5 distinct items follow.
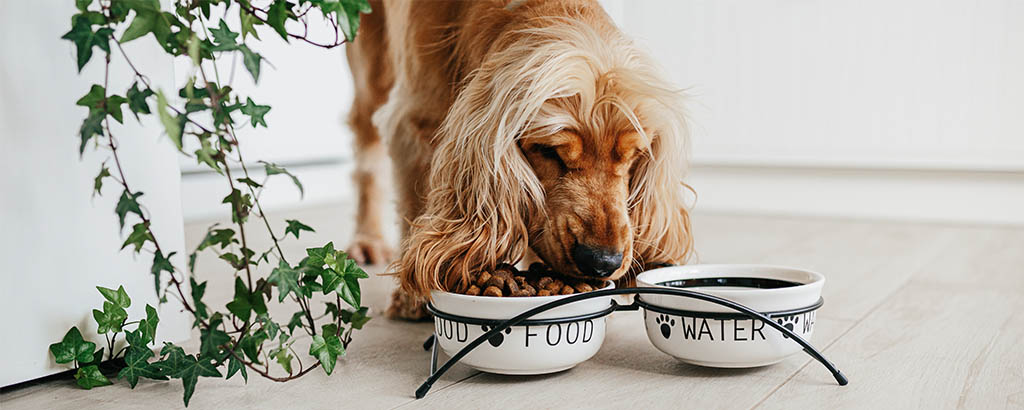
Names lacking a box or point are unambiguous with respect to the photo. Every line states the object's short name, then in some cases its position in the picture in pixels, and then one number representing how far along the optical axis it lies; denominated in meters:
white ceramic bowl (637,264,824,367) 1.17
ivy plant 1.01
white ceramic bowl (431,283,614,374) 1.16
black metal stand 1.13
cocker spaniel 1.29
